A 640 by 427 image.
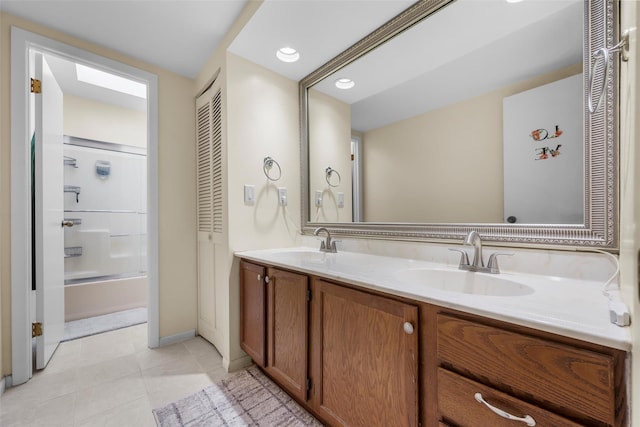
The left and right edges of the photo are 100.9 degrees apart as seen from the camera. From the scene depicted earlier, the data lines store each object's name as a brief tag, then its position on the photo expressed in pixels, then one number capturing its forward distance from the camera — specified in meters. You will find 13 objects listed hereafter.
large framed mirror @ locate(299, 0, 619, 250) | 0.93
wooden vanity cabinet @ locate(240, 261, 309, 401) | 1.31
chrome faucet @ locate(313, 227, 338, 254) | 1.83
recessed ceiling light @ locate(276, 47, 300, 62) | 1.82
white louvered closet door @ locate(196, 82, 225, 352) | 1.98
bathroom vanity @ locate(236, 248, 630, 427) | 0.57
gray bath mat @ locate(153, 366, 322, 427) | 1.34
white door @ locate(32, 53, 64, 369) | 1.77
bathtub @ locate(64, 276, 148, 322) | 2.68
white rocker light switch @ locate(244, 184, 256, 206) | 1.89
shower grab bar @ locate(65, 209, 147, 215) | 2.97
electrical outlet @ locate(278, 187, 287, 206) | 2.07
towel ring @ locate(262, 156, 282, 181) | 2.00
